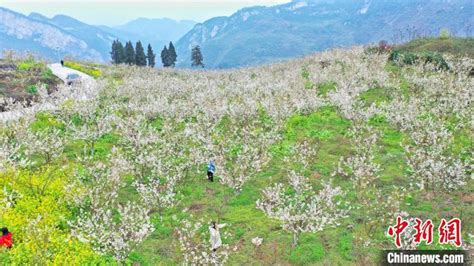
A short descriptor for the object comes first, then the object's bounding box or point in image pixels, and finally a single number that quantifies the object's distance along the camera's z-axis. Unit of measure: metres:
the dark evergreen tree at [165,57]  119.46
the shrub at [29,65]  57.69
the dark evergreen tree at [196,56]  116.53
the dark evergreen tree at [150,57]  117.38
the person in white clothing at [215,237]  17.58
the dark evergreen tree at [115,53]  111.81
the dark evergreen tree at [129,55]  108.19
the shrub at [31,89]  46.48
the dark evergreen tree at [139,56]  109.00
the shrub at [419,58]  49.78
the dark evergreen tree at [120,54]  109.12
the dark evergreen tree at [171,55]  121.68
